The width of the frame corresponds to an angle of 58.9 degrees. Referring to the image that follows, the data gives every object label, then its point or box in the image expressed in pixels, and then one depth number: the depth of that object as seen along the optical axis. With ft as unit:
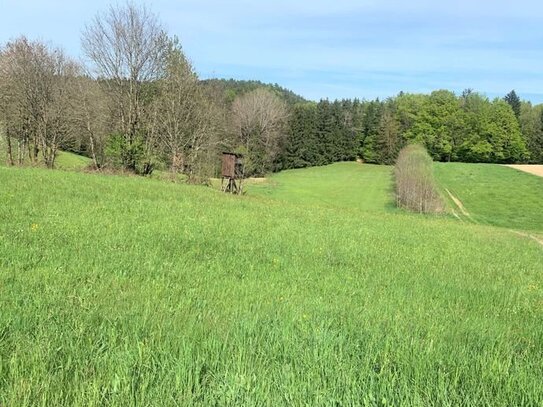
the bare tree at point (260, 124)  276.41
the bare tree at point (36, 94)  130.72
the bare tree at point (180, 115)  134.82
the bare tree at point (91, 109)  133.75
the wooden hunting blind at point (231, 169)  118.93
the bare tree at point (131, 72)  122.62
